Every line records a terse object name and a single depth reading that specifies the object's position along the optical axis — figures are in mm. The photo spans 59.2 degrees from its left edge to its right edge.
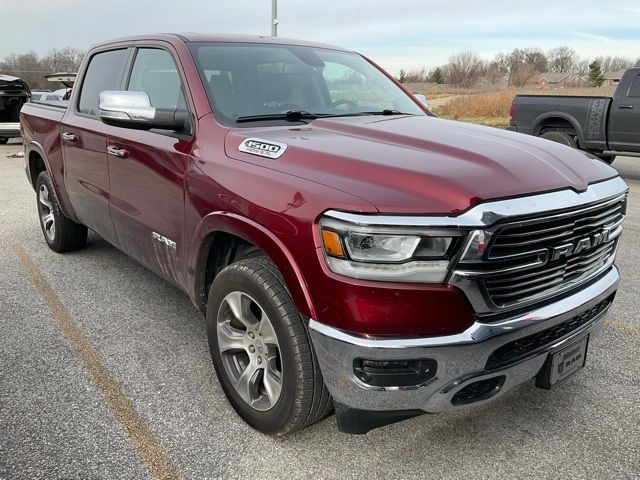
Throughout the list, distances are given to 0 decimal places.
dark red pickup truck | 2043
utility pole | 14555
